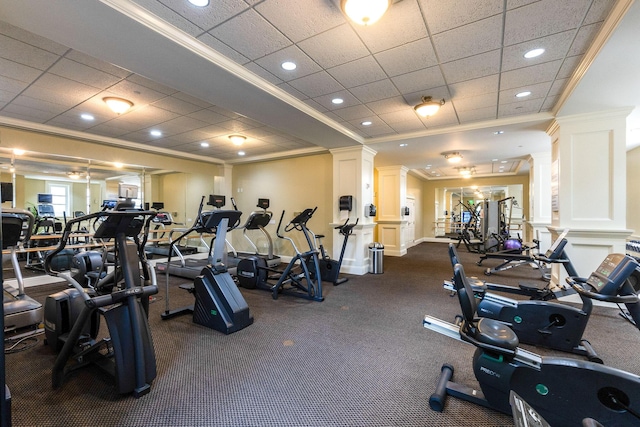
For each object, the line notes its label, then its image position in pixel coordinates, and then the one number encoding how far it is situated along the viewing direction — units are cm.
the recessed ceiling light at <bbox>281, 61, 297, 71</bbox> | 295
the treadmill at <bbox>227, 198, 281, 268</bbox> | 512
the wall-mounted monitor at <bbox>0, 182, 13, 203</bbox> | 479
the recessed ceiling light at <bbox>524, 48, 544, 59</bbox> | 271
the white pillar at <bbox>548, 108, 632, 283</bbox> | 378
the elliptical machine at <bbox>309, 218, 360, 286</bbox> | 519
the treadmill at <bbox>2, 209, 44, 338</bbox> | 258
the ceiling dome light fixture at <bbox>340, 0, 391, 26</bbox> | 192
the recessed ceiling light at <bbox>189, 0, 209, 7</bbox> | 208
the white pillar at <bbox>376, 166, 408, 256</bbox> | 863
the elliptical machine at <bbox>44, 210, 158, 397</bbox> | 203
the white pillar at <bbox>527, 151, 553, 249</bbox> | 673
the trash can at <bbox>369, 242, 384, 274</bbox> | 609
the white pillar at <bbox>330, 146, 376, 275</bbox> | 598
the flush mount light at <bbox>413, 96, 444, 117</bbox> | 369
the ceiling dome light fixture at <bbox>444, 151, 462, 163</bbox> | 677
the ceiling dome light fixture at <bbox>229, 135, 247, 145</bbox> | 568
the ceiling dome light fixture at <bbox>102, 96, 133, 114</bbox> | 385
